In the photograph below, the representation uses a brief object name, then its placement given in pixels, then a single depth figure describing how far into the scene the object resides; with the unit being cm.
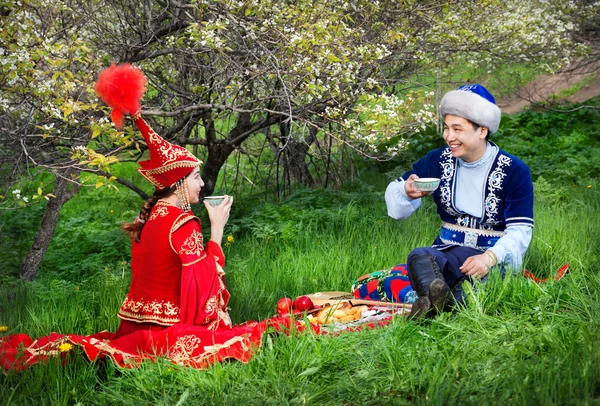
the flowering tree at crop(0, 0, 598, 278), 522
